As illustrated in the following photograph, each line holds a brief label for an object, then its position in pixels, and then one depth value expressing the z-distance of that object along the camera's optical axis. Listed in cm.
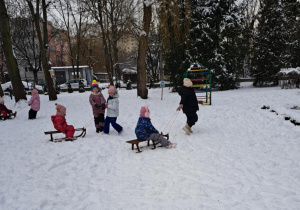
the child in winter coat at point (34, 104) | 939
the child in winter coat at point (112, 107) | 653
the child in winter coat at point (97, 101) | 675
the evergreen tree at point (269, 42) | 1800
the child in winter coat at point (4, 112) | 959
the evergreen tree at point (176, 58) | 1763
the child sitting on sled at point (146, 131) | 530
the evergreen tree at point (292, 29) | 1650
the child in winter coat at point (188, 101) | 626
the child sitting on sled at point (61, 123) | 616
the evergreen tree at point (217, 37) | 1786
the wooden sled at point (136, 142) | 517
